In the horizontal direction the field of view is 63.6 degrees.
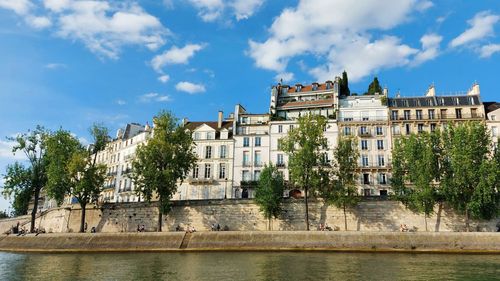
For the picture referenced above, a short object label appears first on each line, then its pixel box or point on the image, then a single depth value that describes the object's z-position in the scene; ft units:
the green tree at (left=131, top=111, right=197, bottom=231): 161.17
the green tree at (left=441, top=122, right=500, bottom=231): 136.26
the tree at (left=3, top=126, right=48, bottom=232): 184.14
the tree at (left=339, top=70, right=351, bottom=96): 243.60
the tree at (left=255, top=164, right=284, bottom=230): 156.25
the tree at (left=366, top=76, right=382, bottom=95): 248.59
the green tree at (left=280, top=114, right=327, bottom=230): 154.40
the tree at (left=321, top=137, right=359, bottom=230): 150.51
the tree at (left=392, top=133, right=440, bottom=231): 143.95
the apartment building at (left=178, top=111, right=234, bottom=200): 202.39
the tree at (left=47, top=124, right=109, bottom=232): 172.65
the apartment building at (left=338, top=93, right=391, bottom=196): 190.90
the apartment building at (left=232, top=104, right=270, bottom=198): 198.80
